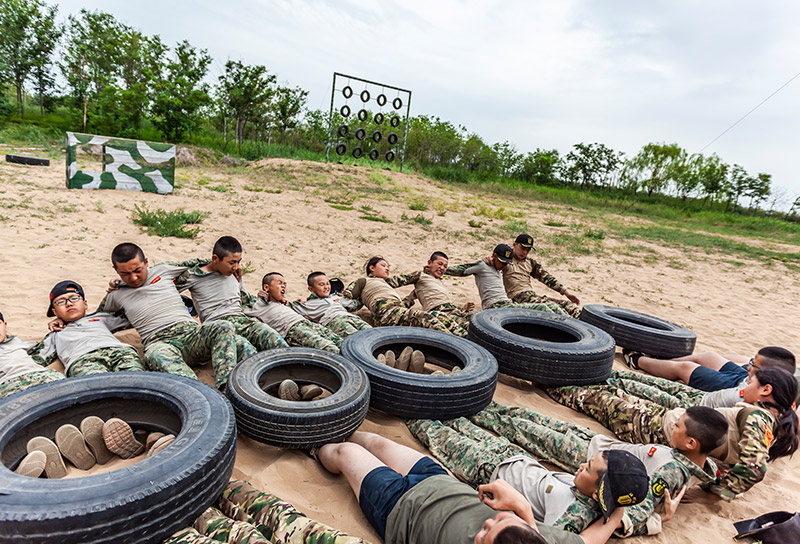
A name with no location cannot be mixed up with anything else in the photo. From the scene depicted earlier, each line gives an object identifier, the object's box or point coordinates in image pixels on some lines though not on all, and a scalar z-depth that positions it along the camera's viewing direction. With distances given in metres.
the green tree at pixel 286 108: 32.97
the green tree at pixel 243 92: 29.58
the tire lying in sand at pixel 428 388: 3.25
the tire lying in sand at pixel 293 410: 2.74
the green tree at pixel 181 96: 26.41
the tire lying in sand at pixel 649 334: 5.09
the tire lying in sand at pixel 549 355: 3.97
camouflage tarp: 11.02
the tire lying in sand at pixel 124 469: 1.73
